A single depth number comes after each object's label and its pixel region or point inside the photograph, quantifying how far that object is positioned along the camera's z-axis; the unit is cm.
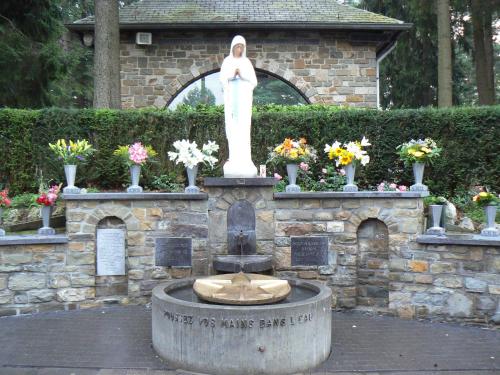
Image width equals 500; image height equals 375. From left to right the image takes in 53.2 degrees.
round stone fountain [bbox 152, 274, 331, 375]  430
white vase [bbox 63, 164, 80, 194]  667
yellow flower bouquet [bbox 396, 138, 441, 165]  668
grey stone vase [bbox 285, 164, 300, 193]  704
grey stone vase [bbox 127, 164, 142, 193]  693
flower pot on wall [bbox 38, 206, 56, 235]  655
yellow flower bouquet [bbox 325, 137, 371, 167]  682
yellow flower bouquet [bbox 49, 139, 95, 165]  679
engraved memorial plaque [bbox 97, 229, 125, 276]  669
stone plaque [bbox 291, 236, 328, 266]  664
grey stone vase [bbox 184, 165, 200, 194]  677
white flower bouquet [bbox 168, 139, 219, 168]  684
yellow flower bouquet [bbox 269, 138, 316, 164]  700
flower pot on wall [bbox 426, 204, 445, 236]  629
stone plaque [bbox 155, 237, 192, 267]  666
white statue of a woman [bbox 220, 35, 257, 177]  655
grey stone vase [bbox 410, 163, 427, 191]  673
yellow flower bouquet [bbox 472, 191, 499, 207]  603
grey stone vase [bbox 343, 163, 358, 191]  685
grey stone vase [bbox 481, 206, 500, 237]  600
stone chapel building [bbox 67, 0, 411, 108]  1249
